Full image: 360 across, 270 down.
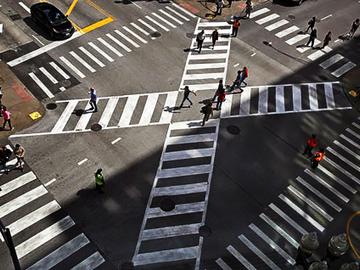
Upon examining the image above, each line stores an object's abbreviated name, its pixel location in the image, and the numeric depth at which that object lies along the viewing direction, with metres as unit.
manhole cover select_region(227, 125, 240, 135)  30.67
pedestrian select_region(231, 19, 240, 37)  39.03
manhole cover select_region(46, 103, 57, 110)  31.30
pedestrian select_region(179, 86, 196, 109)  30.89
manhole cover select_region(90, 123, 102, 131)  29.96
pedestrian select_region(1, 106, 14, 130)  28.17
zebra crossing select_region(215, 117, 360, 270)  23.38
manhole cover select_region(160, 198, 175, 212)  25.34
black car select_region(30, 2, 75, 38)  37.00
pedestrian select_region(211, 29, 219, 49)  37.47
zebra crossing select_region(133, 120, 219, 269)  23.25
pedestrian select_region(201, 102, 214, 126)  29.89
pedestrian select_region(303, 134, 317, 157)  28.50
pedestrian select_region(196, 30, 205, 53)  37.16
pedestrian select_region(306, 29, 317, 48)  38.68
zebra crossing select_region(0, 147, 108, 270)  22.44
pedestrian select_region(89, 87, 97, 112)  30.23
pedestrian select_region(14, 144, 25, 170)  25.47
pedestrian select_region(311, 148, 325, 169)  27.77
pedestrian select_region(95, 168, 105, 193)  24.47
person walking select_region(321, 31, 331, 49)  38.62
